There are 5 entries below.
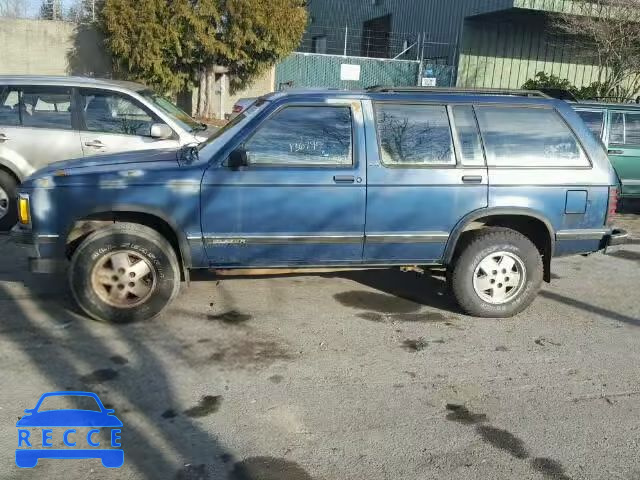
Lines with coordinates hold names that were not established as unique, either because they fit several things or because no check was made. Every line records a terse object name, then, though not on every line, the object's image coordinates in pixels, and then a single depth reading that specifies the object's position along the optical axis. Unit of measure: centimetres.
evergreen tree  1634
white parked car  731
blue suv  464
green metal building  2170
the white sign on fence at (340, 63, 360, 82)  2017
